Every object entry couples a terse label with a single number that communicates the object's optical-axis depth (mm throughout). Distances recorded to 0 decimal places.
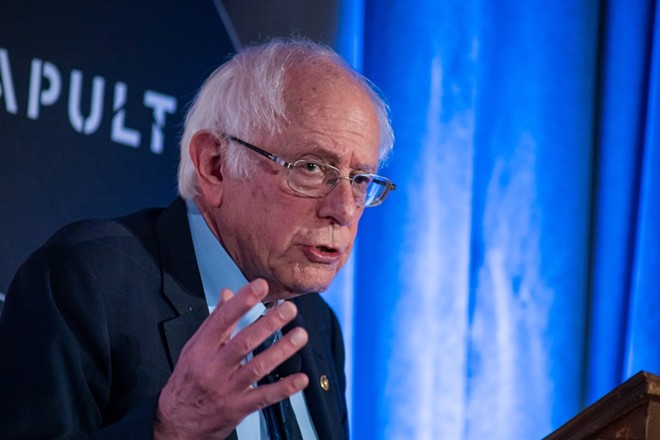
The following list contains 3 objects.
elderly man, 3000
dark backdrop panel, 3295
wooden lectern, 2880
